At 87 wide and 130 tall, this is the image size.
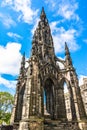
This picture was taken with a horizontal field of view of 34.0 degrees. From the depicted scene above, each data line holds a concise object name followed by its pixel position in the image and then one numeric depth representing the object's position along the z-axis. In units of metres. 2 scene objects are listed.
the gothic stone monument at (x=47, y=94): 16.03
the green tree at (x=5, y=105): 33.21
